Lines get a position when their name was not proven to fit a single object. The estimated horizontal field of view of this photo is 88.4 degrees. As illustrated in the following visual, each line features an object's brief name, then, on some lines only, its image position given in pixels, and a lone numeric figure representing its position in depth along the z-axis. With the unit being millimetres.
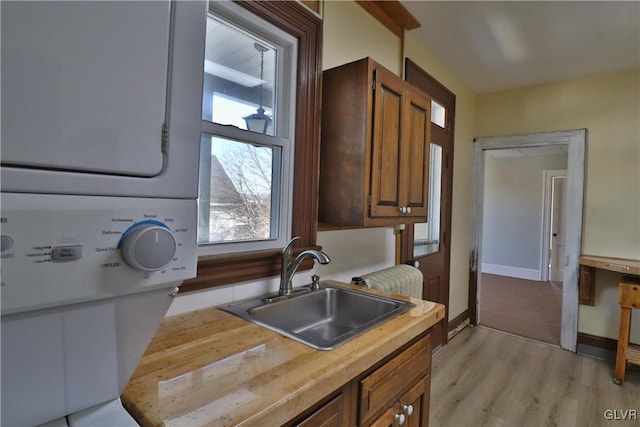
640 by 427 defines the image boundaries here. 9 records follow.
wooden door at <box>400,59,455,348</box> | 2701
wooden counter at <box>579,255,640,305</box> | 2539
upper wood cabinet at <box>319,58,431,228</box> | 1501
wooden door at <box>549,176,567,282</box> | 5781
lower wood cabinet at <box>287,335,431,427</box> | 830
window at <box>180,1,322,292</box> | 1297
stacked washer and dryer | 383
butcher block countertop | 614
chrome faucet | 1373
